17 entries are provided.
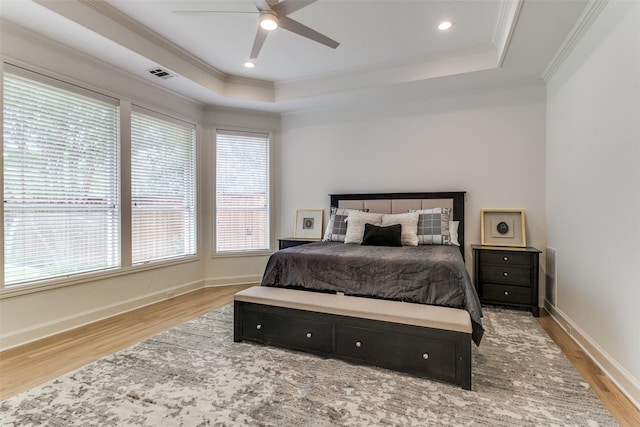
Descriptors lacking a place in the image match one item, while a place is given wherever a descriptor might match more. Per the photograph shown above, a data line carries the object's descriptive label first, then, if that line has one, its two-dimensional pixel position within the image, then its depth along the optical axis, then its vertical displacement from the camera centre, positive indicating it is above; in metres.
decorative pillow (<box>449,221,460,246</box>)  3.75 -0.26
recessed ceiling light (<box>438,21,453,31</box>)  2.89 +1.78
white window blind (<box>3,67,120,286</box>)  2.64 +0.30
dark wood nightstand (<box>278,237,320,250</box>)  4.39 -0.45
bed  2.04 -0.71
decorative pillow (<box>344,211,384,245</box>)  3.77 -0.16
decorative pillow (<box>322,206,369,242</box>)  4.05 -0.22
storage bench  2.00 -0.89
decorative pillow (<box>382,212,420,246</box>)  3.56 -0.16
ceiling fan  2.19 +1.47
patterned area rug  1.70 -1.16
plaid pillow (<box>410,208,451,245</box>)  3.64 -0.21
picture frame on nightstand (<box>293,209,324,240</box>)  4.75 -0.21
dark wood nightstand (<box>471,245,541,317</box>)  3.39 -0.75
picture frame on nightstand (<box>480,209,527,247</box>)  3.74 -0.22
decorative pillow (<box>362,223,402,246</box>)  3.45 -0.29
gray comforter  2.33 -0.54
